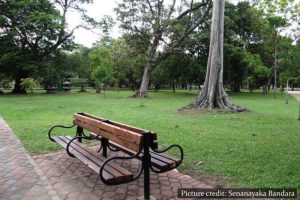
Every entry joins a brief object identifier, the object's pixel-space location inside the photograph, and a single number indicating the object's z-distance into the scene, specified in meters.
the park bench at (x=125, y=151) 3.27
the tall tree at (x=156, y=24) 23.66
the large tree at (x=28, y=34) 28.03
